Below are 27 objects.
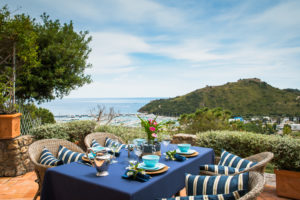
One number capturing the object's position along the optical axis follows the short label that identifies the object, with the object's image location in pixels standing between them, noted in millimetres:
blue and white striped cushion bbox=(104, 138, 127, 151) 3020
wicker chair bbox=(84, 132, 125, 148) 2960
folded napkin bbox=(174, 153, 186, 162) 2063
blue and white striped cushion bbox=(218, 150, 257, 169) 2125
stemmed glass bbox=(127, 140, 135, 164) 2123
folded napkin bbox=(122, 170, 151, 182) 1511
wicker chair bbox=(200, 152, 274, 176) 1901
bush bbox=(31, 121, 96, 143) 4078
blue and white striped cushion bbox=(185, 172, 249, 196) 1404
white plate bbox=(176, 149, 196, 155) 2299
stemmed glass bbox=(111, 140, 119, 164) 1974
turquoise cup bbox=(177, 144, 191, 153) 2352
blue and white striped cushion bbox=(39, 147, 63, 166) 2104
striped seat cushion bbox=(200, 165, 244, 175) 1991
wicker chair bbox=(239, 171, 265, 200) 1152
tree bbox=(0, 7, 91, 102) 4148
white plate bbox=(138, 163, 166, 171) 1713
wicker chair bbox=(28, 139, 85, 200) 2098
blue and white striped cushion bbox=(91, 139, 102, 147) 2854
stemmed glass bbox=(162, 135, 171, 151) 2371
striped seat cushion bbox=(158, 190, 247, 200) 1209
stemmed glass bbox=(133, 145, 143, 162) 1942
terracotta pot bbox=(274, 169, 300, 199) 2855
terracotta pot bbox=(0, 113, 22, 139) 3586
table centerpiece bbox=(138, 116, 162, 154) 2172
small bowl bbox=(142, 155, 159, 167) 1748
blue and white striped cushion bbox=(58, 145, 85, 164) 2263
